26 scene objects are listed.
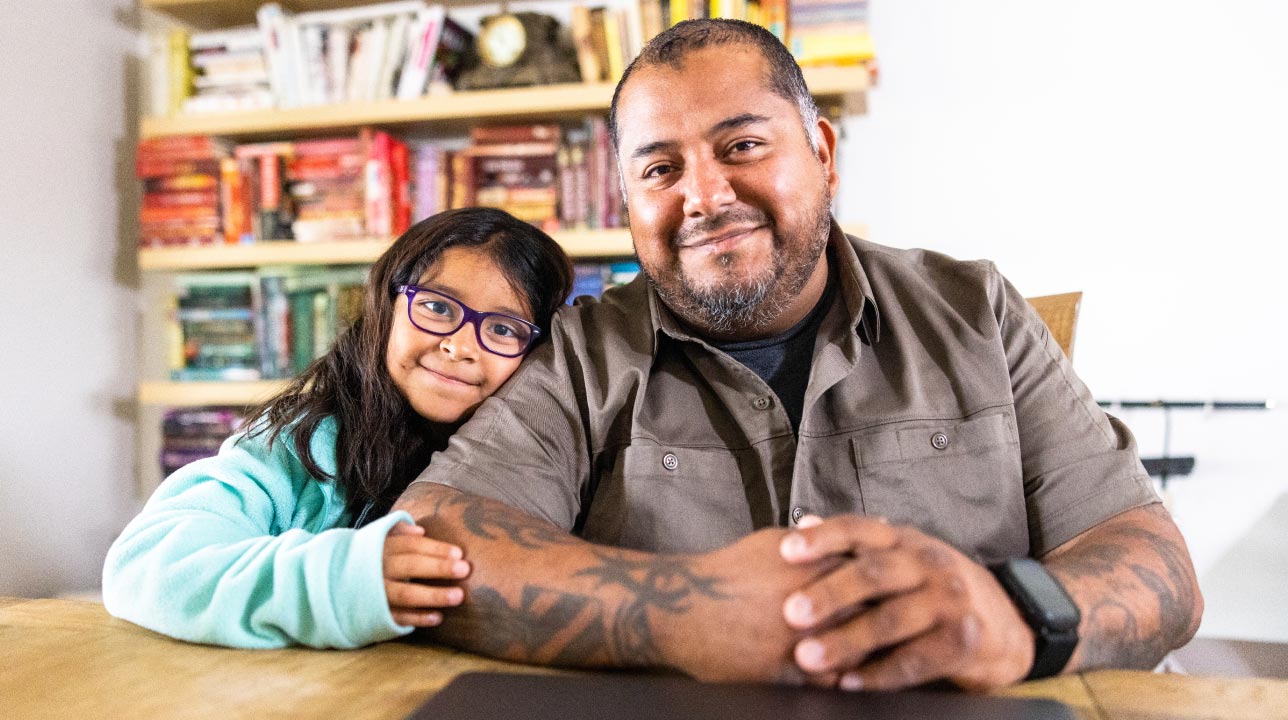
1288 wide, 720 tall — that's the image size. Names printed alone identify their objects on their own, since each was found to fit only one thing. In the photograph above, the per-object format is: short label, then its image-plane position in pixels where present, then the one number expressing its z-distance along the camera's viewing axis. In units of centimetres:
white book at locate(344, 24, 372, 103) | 254
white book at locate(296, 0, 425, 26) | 250
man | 73
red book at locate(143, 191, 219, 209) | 265
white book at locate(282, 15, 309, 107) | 258
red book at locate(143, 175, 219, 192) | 265
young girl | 79
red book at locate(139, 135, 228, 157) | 264
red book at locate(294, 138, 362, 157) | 256
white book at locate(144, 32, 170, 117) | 273
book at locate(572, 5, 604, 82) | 240
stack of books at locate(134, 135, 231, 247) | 265
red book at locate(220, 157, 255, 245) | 263
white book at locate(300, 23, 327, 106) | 258
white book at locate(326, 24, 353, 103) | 255
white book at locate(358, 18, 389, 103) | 252
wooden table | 63
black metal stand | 237
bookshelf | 240
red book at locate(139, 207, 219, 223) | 265
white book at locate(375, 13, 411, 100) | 252
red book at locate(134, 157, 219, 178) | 265
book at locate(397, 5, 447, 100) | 245
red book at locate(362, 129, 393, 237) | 252
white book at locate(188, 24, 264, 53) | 264
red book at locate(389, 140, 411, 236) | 255
